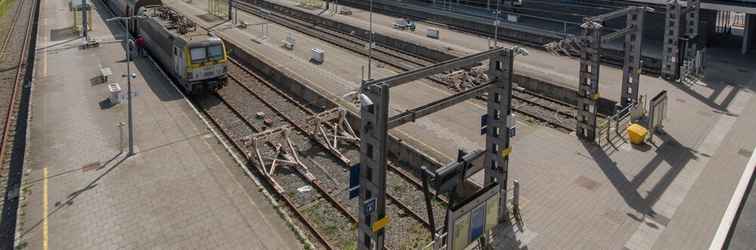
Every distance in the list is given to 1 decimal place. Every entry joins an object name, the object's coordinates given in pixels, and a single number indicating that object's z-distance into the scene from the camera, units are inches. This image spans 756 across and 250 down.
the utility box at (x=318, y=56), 1406.3
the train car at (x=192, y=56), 1104.2
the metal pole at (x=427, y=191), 449.4
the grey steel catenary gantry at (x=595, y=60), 805.2
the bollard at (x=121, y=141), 824.3
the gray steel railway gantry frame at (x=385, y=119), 422.3
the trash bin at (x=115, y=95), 1044.2
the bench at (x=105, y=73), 1217.4
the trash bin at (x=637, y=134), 825.5
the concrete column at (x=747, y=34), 1409.9
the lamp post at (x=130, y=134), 818.9
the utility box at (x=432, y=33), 1733.5
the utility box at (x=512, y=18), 1912.4
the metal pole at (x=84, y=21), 1659.7
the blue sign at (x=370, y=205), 445.4
